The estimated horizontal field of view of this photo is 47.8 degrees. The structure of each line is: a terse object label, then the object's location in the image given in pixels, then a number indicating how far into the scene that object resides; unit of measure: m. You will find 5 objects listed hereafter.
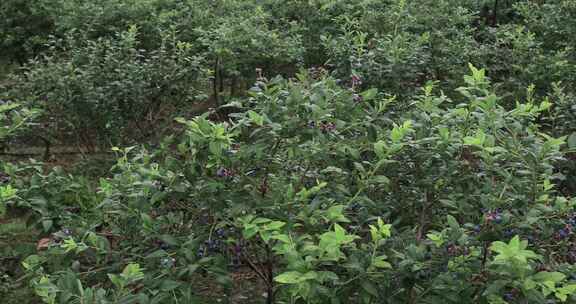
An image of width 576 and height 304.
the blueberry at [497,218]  2.36
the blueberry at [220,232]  2.79
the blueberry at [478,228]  2.45
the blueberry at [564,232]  2.59
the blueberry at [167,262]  2.62
